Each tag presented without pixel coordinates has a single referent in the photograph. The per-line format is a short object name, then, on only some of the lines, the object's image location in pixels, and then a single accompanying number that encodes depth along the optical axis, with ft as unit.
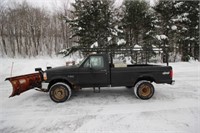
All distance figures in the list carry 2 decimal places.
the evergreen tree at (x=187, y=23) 53.42
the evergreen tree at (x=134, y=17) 52.49
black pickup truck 19.02
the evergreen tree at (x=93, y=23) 48.73
